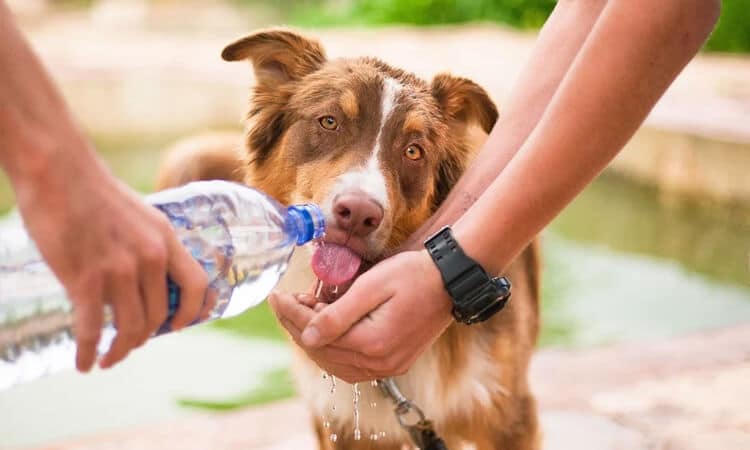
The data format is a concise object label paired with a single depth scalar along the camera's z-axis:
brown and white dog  2.39
